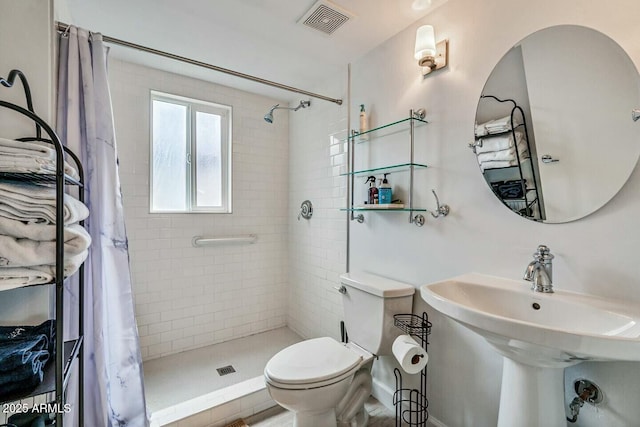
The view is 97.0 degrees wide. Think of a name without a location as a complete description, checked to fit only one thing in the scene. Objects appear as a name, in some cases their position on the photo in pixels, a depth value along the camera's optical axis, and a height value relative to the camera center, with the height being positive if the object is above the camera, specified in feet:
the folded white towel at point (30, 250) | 2.51 -0.38
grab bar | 7.81 -0.86
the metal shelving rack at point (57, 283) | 2.49 -0.68
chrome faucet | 3.43 -0.75
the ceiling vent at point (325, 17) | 4.89 +3.52
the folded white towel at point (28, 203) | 2.53 +0.06
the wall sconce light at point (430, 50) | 4.64 +2.67
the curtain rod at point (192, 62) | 4.17 +2.72
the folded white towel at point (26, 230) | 2.52 -0.19
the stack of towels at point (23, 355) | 2.40 -1.35
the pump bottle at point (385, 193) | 5.51 +0.33
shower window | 7.57 +1.55
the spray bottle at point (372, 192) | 5.77 +0.38
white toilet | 4.25 -2.49
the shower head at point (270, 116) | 7.80 +2.62
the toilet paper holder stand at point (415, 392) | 4.84 -3.21
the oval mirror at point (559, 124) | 3.15 +1.09
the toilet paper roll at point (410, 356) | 3.94 -2.06
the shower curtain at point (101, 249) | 4.17 -0.62
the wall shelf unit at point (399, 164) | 5.14 +0.92
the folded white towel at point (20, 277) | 2.52 -0.62
